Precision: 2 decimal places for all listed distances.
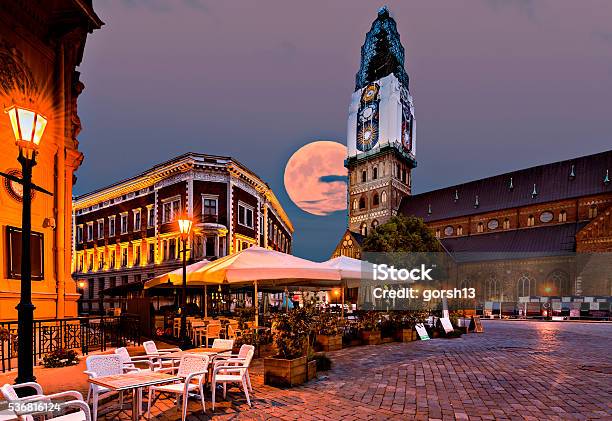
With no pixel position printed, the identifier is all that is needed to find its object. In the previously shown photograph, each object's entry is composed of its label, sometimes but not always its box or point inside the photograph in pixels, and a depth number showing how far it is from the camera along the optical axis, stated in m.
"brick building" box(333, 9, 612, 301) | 49.09
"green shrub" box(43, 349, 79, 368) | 9.23
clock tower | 74.62
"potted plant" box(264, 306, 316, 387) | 8.07
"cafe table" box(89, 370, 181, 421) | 5.08
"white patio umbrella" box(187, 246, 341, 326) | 9.80
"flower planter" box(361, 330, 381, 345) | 14.46
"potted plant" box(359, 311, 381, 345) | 14.49
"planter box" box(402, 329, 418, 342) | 15.66
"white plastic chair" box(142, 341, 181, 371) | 7.24
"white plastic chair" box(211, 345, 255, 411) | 6.79
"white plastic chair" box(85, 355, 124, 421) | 5.93
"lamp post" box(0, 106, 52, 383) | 4.91
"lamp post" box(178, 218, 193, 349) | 11.15
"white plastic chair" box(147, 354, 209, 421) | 5.77
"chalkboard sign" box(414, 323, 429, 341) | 16.28
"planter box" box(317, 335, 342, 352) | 12.84
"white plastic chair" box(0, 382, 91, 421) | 4.12
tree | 37.59
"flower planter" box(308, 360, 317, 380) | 8.70
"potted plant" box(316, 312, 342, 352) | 12.85
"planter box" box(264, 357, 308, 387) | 8.03
